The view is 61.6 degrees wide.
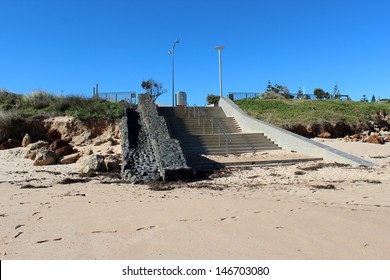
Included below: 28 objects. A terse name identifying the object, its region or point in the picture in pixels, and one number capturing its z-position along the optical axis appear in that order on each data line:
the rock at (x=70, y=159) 13.15
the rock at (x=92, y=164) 10.64
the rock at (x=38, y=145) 14.91
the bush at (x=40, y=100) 21.80
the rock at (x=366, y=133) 20.12
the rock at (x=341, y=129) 20.34
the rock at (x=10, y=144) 16.41
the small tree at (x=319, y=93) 36.63
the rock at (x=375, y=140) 17.03
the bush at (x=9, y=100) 21.42
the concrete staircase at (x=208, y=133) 14.31
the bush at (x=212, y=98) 29.08
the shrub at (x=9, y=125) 17.58
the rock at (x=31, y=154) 14.16
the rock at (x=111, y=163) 11.25
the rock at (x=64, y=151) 14.52
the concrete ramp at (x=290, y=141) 11.73
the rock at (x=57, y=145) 15.15
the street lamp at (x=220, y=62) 24.08
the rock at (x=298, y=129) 19.34
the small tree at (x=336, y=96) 37.12
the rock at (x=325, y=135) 19.27
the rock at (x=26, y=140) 16.55
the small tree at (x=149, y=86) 40.03
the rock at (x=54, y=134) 18.17
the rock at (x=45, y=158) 12.73
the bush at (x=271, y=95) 30.35
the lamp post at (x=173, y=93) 32.16
